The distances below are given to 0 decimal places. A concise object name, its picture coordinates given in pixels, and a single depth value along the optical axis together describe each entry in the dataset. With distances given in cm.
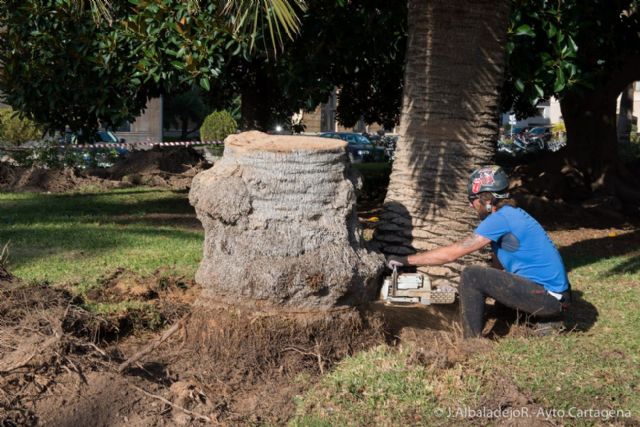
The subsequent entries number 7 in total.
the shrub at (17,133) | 2595
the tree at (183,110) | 4476
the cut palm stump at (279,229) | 537
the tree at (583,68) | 981
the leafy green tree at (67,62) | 1145
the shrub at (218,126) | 3319
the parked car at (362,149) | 2998
